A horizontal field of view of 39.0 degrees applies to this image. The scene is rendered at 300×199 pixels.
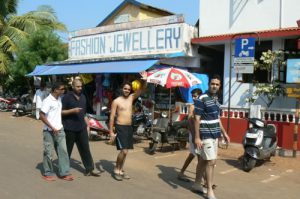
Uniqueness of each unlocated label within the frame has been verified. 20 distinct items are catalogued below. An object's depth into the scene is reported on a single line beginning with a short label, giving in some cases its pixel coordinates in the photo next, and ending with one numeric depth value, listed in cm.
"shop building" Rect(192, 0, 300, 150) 1134
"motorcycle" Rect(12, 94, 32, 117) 2066
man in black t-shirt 771
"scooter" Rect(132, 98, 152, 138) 1210
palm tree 2428
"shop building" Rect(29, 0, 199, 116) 1435
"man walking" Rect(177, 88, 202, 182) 746
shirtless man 758
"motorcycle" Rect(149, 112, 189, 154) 1089
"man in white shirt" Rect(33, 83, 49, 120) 1706
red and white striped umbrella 1121
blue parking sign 1125
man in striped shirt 641
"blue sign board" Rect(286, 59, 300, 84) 1035
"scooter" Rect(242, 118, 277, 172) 882
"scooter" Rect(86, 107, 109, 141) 1266
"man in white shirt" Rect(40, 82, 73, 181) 744
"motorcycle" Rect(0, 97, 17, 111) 2333
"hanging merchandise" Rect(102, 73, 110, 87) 1702
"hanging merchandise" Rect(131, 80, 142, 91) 1341
